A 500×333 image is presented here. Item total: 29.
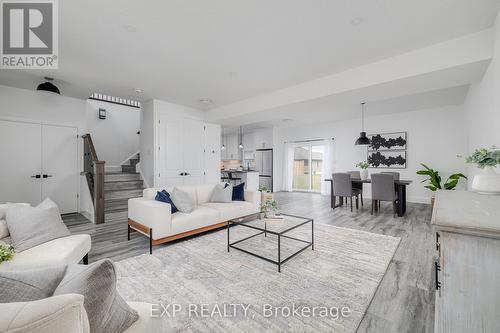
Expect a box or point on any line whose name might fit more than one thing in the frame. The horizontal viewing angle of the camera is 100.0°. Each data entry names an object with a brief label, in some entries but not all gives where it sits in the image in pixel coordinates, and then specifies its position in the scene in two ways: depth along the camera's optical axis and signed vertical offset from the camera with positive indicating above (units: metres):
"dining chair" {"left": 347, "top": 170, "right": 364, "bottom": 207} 5.90 -0.35
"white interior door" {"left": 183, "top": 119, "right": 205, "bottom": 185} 5.94 +0.40
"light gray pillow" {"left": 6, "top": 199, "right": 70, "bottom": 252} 1.92 -0.60
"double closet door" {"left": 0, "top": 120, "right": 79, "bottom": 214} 4.41 +0.00
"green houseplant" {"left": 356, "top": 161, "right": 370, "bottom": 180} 5.31 -0.17
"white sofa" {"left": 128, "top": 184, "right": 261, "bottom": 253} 2.89 -0.80
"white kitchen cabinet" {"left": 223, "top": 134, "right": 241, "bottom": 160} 10.36 +0.84
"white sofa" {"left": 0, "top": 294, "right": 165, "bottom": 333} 0.46 -0.35
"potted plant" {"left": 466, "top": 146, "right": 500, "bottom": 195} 1.57 -0.06
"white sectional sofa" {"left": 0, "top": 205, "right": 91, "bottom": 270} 1.74 -0.78
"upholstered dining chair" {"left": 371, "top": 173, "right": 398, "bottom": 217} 4.59 -0.51
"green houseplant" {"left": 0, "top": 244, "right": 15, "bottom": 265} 1.14 -0.49
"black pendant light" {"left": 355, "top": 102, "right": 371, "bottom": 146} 5.49 +0.67
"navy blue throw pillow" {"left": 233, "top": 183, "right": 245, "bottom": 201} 4.35 -0.61
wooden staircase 4.81 -0.63
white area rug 1.65 -1.20
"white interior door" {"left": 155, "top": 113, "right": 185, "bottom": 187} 5.39 +0.34
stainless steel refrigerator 9.09 -0.05
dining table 4.69 -0.67
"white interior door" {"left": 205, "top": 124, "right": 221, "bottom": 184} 6.48 +0.37
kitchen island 8.11 -0.51
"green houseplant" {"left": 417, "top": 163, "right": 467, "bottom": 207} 4.96 -0.36
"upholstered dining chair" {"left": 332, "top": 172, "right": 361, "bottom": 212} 5.31 -0.54
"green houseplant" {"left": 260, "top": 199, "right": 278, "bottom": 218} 3.05 -0.62
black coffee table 2.61 -0.82
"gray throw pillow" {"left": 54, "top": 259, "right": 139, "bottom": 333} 0.69 -0.42
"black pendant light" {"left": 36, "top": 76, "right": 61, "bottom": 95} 3.80 +1.39
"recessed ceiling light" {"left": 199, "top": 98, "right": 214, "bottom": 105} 5.35 +1.68
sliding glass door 8.70 -0.08
